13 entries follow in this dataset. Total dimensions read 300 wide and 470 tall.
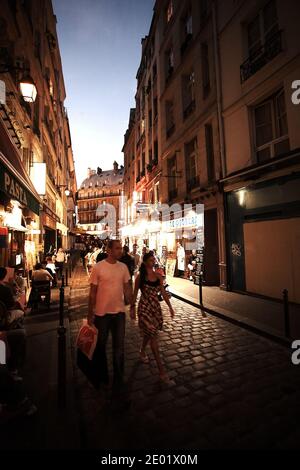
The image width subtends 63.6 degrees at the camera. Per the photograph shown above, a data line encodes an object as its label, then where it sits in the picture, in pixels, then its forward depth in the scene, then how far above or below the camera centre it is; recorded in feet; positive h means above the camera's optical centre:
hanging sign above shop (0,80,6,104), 23.98 +15.79
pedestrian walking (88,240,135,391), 10.86 -2.86
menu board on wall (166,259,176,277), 47.77 -5.00
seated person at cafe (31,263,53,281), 25.27 -3.05
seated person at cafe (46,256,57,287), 34.64 -3.02
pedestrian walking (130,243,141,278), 46.03 -3.44
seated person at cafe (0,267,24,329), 12.62 -2.77
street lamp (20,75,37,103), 20.74 +13.85
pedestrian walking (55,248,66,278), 46.88 -2.77
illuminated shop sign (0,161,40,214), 18.44 +5.35
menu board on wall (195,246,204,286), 37.06 -3.44
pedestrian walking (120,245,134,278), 26.96 -1.80
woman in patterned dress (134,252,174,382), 12.32 -3.33
